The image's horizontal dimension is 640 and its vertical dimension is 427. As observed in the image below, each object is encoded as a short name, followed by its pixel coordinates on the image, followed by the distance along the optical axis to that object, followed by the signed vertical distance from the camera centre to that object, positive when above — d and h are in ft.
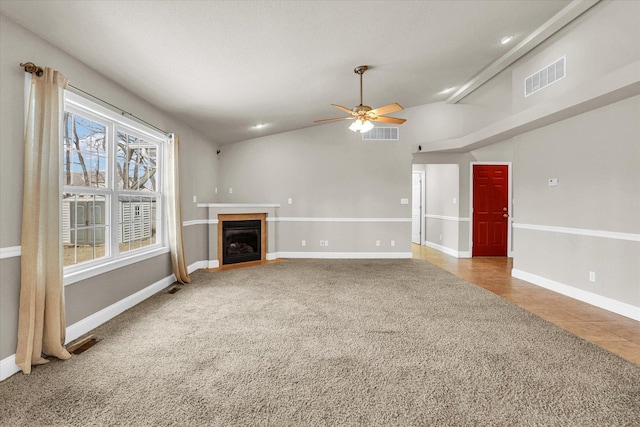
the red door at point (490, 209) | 22.61 -0.08
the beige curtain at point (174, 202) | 13.98 +0.33
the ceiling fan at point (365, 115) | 12.17 +3.94
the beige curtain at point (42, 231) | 6.98 -0.51
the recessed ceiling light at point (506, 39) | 12.31 +7.05
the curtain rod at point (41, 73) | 7.04 +3.46
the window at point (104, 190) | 9.30 +0.69
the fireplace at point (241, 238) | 18.98 -1.94
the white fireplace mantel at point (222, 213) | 18.52 -0.26
